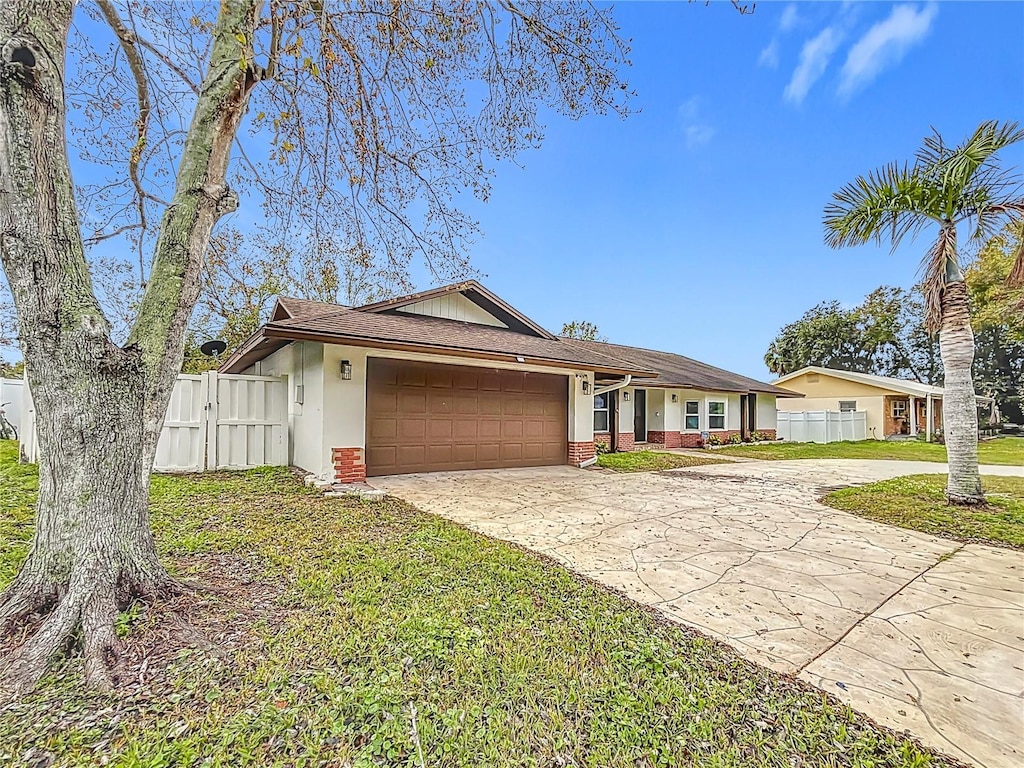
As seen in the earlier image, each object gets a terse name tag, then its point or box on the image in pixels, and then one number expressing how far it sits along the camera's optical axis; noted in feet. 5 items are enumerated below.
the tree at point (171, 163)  8.67
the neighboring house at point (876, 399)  73.76
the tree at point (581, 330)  110.52
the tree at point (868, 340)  98.94
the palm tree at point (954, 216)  20.24
